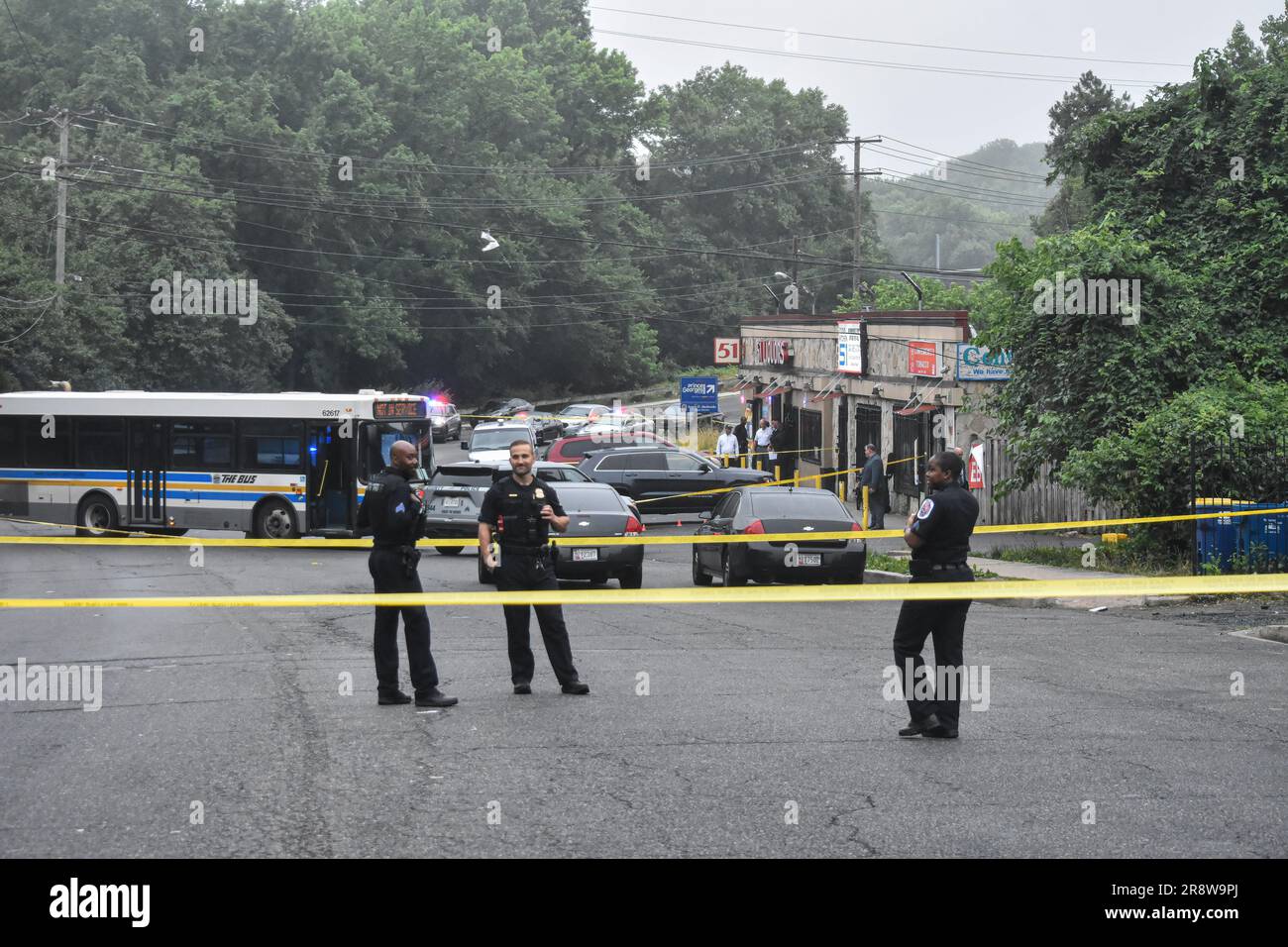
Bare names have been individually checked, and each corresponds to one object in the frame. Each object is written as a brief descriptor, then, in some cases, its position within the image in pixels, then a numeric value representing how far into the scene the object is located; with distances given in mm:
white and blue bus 27781
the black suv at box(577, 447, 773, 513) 33281
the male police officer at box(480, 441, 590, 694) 11141
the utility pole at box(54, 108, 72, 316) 41344
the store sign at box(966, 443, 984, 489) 28938
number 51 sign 52844
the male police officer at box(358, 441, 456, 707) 10781
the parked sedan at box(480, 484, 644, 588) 19484
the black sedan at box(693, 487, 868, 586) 19547
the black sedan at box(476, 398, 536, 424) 71725
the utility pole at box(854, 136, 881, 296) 58156
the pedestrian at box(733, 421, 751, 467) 44912
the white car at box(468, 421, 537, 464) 40538
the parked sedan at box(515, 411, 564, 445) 57941
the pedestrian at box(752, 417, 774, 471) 43375
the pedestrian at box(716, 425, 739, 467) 41188
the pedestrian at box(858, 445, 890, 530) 29031
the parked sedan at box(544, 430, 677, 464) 37875
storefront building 31750
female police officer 9711
